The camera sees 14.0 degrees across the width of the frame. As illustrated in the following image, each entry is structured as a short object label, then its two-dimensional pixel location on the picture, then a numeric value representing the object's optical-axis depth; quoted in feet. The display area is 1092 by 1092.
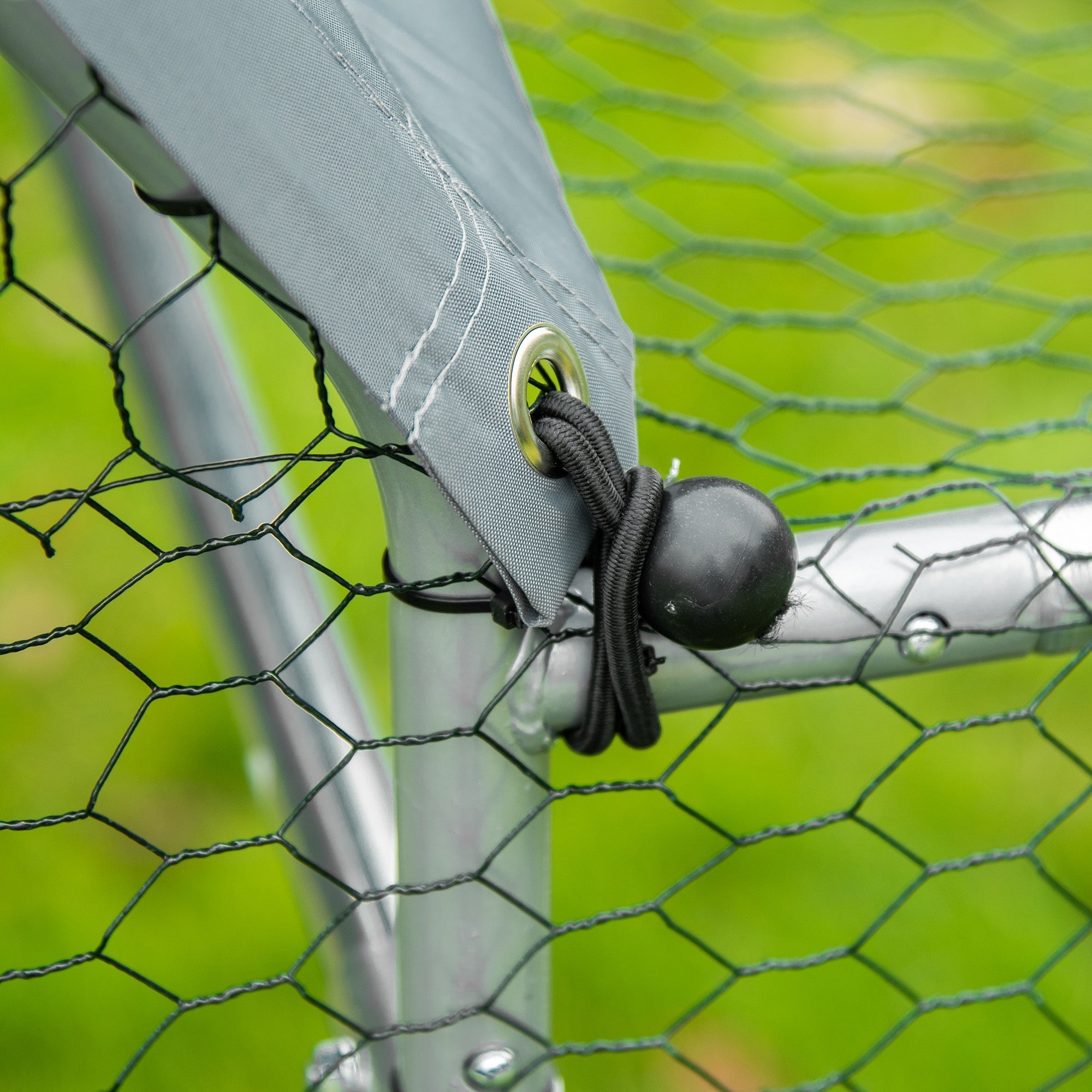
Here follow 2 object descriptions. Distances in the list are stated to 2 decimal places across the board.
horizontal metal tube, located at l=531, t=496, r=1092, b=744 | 2.34
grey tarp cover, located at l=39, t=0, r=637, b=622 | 2.19
